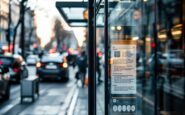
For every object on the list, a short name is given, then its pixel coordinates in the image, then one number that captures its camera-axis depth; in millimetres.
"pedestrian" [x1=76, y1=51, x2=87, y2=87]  16203
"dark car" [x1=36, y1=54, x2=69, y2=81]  19206
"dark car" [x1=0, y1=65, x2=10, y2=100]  11603
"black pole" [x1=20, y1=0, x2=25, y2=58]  19517
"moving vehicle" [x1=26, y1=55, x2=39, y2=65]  41905
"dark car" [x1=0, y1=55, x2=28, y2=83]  17393
